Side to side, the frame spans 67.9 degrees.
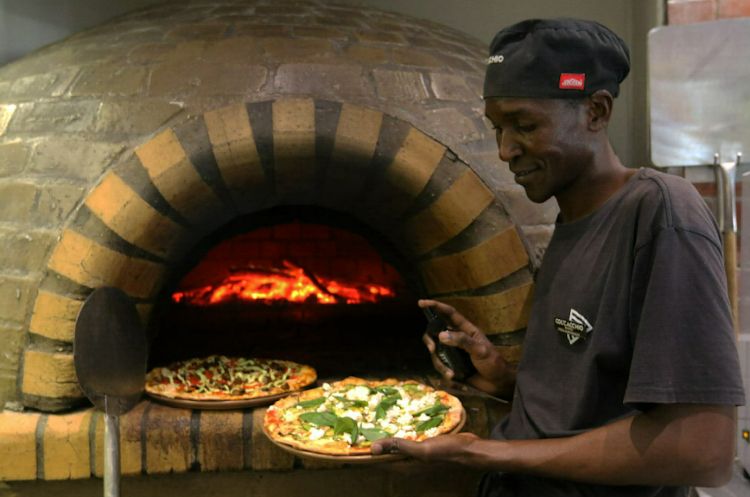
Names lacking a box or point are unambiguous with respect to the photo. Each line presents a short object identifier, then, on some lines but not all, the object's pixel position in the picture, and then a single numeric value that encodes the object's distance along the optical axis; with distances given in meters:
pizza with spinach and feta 1.42
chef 0.92
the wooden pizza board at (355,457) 1.31
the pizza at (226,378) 1.87
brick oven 1.79
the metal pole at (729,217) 1.97
